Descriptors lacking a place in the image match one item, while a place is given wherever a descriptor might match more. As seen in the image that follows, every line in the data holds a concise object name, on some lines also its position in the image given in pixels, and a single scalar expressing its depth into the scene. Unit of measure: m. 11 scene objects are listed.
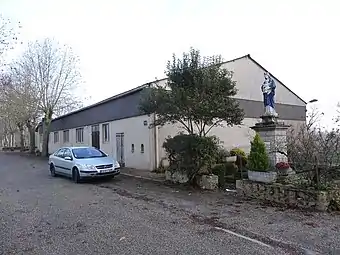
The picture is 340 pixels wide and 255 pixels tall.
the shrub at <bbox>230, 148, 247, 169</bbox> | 19.00
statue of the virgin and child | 11.99
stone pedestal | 11.34
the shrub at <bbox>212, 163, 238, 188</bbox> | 13.02
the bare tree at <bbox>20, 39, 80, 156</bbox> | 33.25
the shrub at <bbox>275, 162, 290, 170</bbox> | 10.22
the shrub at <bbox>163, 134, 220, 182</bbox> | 12.76
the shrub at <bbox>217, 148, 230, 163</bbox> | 13.97
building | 18.48
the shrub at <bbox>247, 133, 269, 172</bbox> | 10.49
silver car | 14.18
